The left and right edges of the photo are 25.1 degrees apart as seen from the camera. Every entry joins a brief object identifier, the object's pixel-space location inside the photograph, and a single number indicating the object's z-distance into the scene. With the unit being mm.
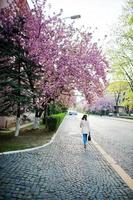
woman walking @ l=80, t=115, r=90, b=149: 12594
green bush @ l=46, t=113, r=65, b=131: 20906
